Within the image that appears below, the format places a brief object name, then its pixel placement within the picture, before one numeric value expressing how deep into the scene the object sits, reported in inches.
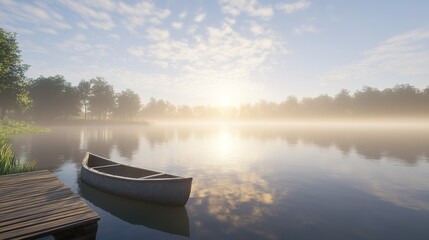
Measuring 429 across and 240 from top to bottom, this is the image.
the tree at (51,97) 4015.0
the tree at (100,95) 4724.4
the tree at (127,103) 5290.4
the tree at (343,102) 7293.8
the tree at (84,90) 4668.3
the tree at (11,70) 1615.4
